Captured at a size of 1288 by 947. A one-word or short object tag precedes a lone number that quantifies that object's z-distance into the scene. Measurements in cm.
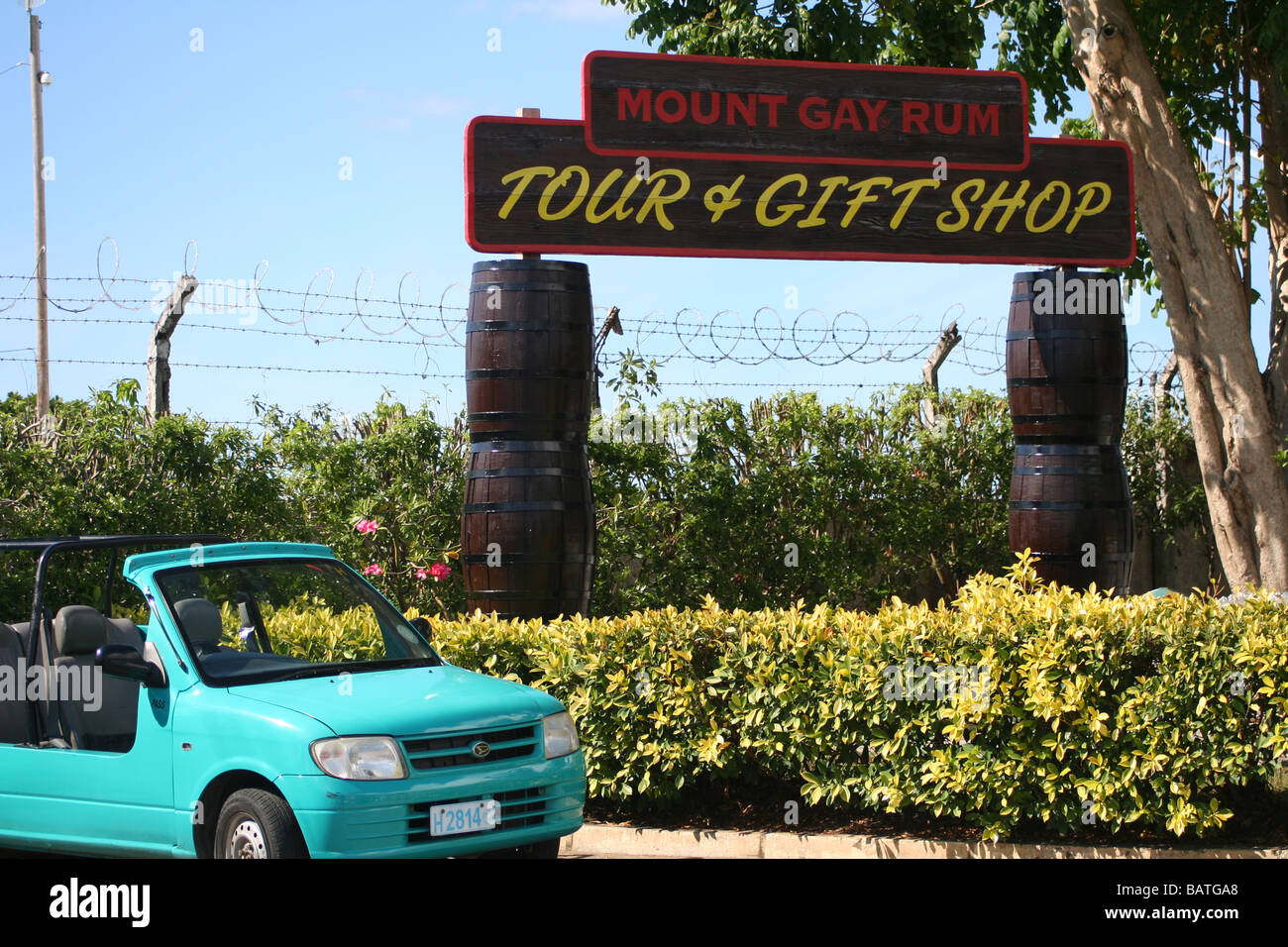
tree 1073
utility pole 1928
